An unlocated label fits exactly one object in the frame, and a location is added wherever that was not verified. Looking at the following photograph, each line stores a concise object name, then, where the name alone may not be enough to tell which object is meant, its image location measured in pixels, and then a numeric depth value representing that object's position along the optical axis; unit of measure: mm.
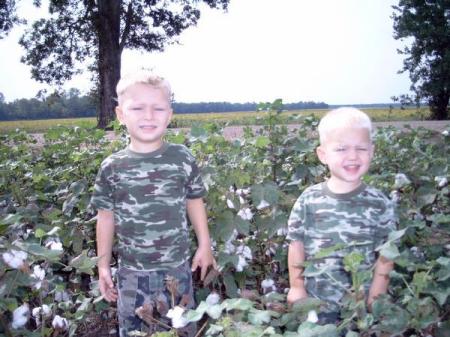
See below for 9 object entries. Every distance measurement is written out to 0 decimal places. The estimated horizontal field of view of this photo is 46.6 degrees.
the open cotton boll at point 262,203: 2188
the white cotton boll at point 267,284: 2127
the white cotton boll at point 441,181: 2338
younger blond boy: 1730
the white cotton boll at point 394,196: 2268
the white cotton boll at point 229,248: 2101
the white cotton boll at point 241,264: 2043
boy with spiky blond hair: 1979
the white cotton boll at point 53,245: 1817
